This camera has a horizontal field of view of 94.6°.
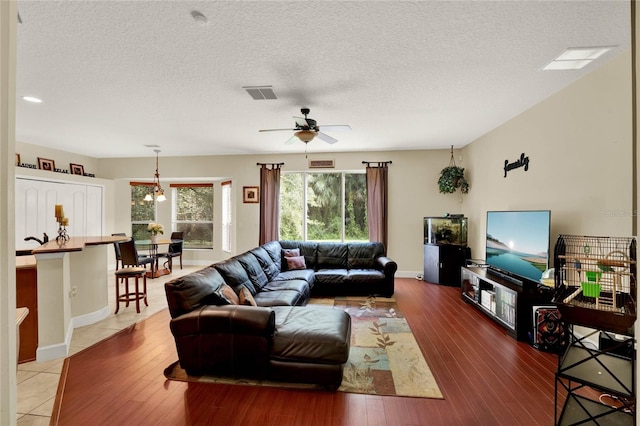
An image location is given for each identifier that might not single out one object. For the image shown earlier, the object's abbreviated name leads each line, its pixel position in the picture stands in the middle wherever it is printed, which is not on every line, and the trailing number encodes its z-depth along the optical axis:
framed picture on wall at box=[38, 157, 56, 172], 5.70
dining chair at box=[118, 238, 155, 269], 5.05
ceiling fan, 3.49
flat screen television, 3.21
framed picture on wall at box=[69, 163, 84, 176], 6.40
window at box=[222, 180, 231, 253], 7.63
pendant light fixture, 6.42
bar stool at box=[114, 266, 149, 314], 4.00
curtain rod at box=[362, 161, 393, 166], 6.20
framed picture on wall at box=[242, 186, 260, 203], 6.62
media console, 3.17
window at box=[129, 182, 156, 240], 7.59
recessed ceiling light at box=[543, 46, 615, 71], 2.41
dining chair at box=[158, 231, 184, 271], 6.88
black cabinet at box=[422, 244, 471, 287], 5.48
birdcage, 1.45
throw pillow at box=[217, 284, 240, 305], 2.61
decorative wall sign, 3.86
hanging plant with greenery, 5.68
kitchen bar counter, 2.87
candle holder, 3.57
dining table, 6.12
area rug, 2.36
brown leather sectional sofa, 2.32
